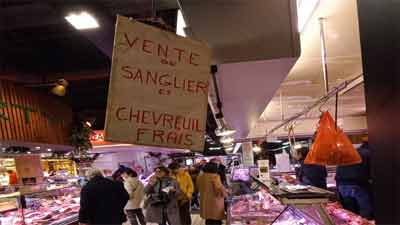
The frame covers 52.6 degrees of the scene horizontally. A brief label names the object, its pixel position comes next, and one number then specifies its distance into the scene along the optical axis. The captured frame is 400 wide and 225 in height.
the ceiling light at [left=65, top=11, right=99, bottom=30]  3.51
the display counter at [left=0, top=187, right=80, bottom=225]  6.51
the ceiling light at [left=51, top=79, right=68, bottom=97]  7.05
